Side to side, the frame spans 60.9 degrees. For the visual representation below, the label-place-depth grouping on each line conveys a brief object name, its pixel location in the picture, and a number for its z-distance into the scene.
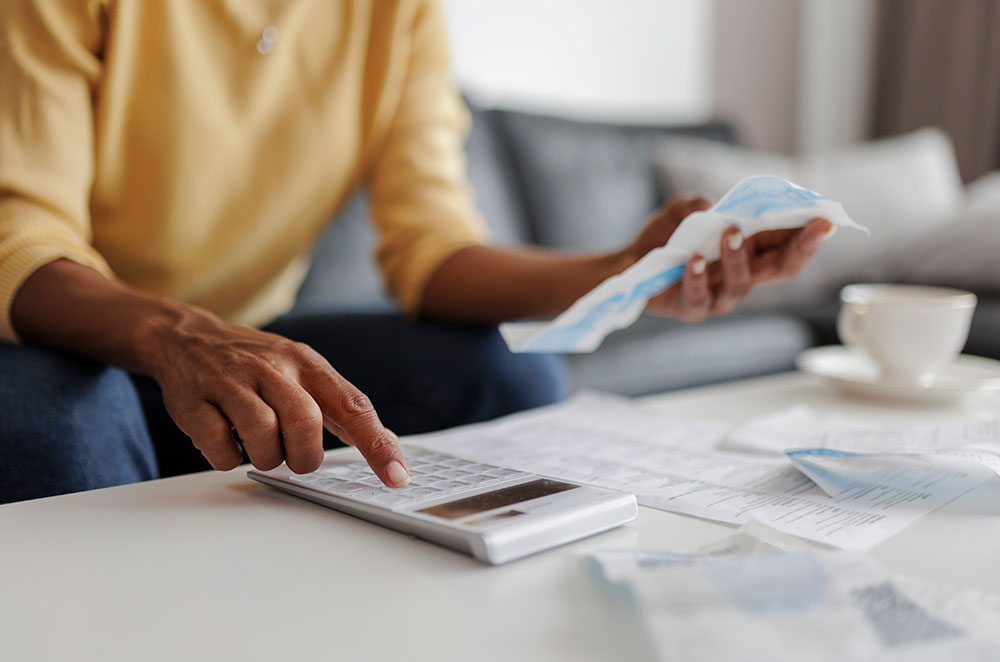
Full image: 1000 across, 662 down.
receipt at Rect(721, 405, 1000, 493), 0.50
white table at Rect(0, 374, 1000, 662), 0.32
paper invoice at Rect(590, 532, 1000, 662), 0.29
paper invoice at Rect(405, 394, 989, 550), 0.45
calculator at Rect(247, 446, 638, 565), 0.40
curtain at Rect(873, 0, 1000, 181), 2.89
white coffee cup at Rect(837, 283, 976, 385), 0.82
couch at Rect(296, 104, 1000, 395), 1.49
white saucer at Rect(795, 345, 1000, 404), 0.79
